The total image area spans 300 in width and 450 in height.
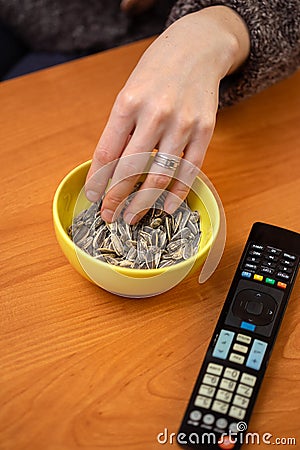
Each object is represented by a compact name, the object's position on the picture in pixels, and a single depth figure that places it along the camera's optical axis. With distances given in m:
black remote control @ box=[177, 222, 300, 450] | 0.56
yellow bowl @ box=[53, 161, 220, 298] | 0.61
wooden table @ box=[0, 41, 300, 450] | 0.58
